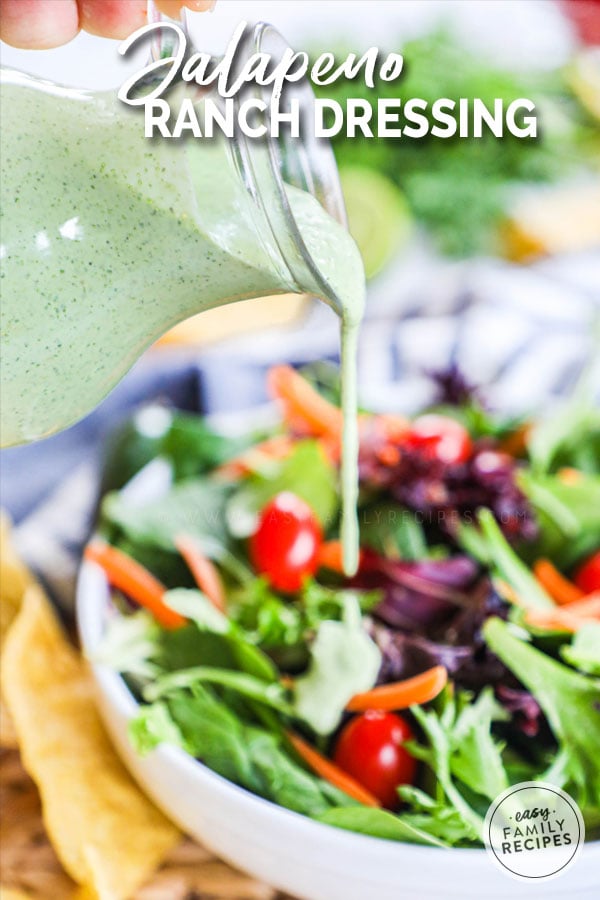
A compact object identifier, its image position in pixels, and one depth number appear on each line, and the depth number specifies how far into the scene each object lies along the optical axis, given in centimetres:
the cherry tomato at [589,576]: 62
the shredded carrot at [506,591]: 59
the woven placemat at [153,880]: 56
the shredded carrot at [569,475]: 64
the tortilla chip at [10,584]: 63
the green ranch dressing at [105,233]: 49
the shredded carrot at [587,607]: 59
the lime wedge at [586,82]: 113
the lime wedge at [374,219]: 95
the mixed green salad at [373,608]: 55
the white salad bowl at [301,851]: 52
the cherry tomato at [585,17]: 137
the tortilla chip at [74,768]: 56
